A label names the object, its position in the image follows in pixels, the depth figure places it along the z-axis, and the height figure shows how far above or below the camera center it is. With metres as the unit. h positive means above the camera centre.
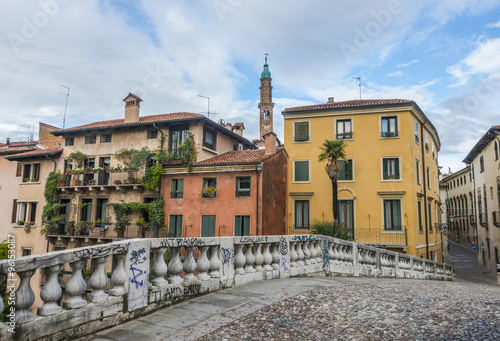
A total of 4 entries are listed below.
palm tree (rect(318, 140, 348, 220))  26.09 +4.12
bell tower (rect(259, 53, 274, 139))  75.25 +23.53
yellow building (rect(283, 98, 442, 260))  27.38 +3.50
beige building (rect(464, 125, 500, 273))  31.72 +2.44
